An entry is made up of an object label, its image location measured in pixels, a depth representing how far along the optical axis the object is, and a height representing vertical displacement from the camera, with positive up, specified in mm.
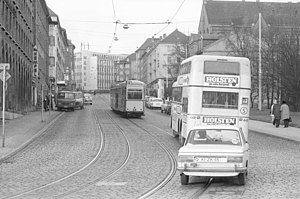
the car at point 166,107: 57675 -1918
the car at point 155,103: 74188 -1850
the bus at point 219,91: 19375 -4
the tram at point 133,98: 46250 -748
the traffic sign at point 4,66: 20822 +845
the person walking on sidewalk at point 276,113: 33031 -1367
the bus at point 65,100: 65438 -1436
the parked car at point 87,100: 97969 -2100
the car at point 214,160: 11023 -1465
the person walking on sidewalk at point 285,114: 31986 -1380
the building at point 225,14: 101625 +16291
